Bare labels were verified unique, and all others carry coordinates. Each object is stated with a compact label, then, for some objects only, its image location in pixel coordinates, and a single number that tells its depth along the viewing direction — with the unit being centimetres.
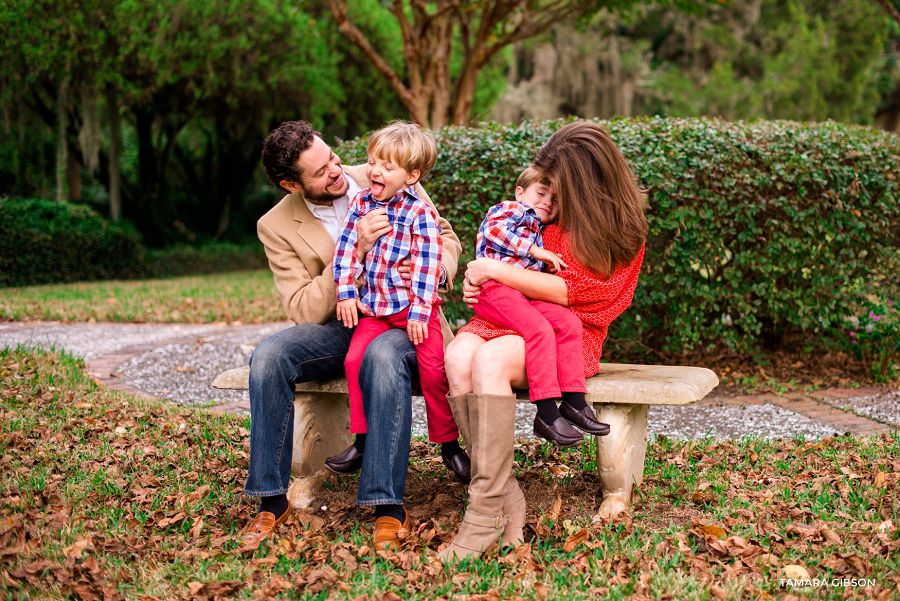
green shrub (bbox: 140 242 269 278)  1433
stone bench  279
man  274
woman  263
